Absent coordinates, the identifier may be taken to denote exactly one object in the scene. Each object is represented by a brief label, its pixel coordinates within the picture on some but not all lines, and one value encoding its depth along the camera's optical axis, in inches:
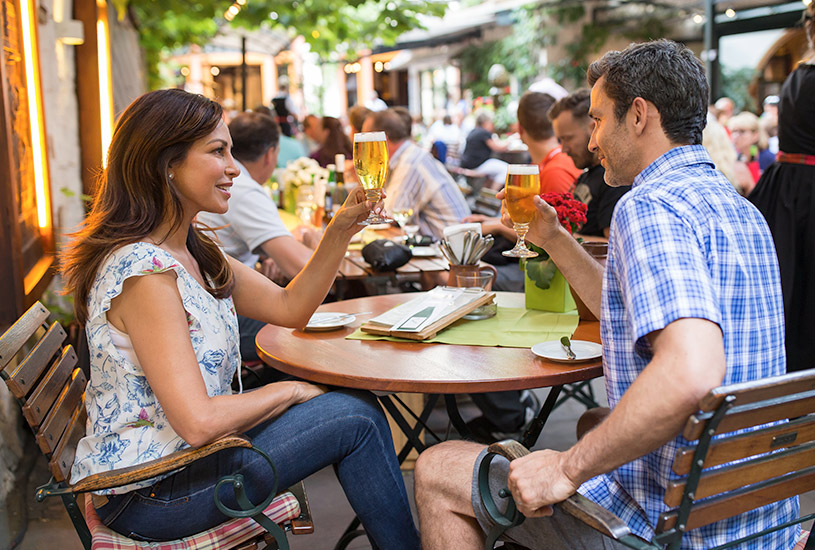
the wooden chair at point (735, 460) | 51.4
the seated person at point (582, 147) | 149.2
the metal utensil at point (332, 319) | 94.6
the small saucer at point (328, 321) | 92.8
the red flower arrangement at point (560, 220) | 95.6
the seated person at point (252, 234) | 138.6
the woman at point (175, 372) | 68.4
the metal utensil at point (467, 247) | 101.4
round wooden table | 73.1
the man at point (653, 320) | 52.7
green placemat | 86.4
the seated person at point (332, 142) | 346.9
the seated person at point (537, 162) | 160.4
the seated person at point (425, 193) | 207.8
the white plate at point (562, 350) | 78.2
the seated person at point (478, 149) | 446.3
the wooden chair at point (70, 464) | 67.6
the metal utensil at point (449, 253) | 102.7
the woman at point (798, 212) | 129.9
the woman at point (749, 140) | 298.8
